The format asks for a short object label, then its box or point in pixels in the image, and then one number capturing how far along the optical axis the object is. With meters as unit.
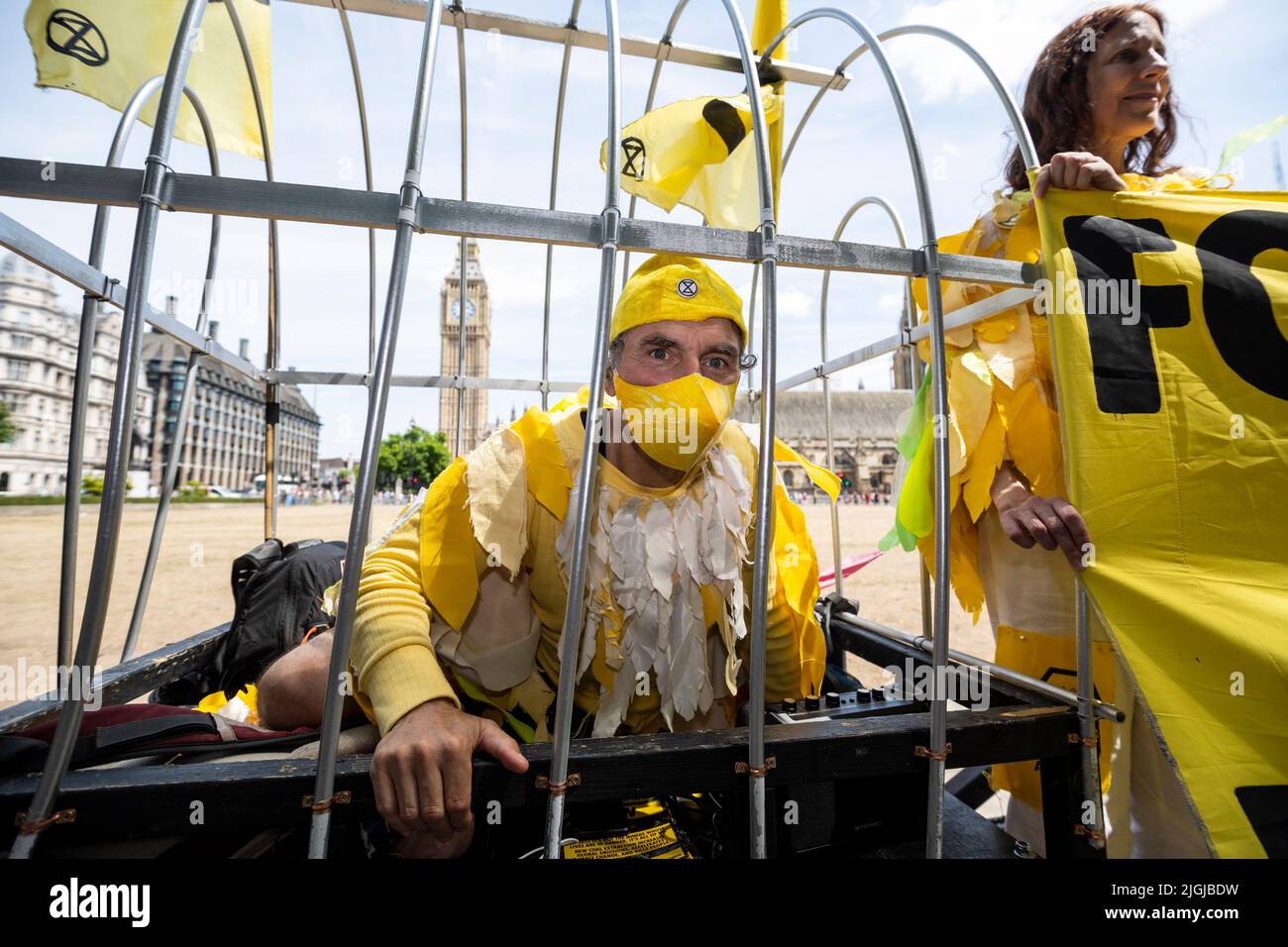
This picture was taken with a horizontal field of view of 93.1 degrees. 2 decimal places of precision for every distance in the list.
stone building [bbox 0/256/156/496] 38.88
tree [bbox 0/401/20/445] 36.72
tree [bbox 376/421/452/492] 68.44
